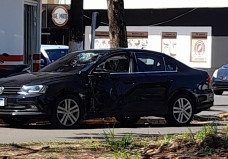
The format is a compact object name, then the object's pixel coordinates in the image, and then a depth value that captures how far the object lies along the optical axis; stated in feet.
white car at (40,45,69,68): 81.00
